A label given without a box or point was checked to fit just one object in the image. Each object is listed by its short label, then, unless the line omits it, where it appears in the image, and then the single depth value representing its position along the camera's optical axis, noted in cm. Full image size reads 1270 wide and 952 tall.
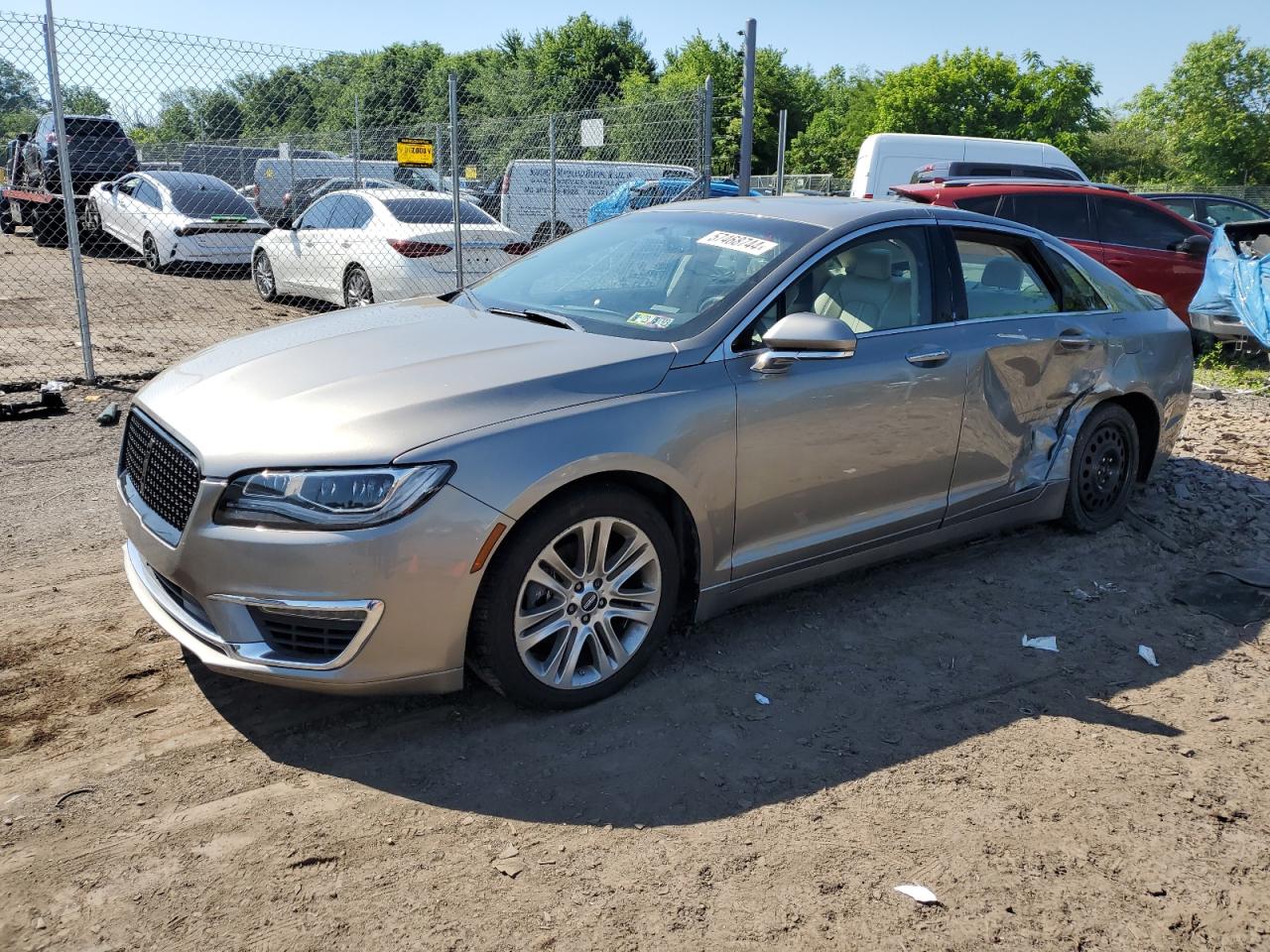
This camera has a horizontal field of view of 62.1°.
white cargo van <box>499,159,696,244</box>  1556
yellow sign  1023
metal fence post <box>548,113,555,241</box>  1321
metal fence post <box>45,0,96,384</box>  745
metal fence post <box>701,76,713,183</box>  948
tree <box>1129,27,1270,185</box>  4847
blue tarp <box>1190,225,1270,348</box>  979
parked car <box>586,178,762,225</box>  1324
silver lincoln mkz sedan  310
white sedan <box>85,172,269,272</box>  1488
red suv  1039
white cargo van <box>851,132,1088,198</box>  1407
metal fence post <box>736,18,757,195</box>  846
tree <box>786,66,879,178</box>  5650
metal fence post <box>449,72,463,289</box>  1002
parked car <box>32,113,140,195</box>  1595
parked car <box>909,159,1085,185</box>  1232
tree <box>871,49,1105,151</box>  5306
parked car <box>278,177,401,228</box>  1823
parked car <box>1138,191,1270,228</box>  1500
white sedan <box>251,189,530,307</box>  1102
